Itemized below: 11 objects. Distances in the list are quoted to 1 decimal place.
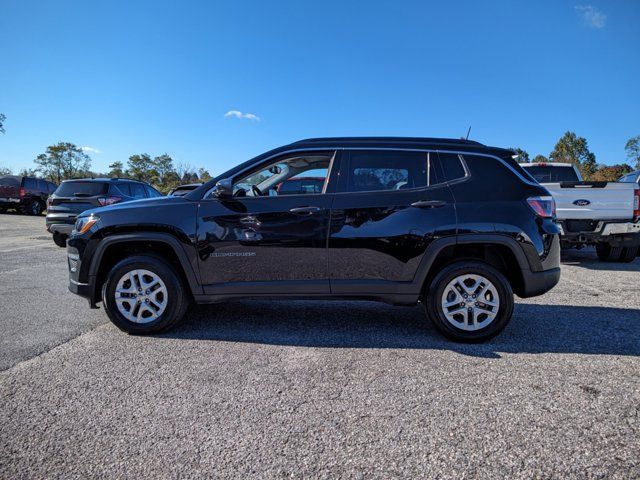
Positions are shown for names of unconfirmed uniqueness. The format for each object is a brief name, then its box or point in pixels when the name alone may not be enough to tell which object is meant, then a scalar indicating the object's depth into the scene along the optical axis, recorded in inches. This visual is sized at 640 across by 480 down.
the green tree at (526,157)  2704.7
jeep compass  149.0
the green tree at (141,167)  3401.3
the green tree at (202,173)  3009.4
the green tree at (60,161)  2933.1
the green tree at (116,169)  3458.4
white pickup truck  291.7
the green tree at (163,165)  3522.6
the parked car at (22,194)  861.8
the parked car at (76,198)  394.0
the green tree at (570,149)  2327.1
